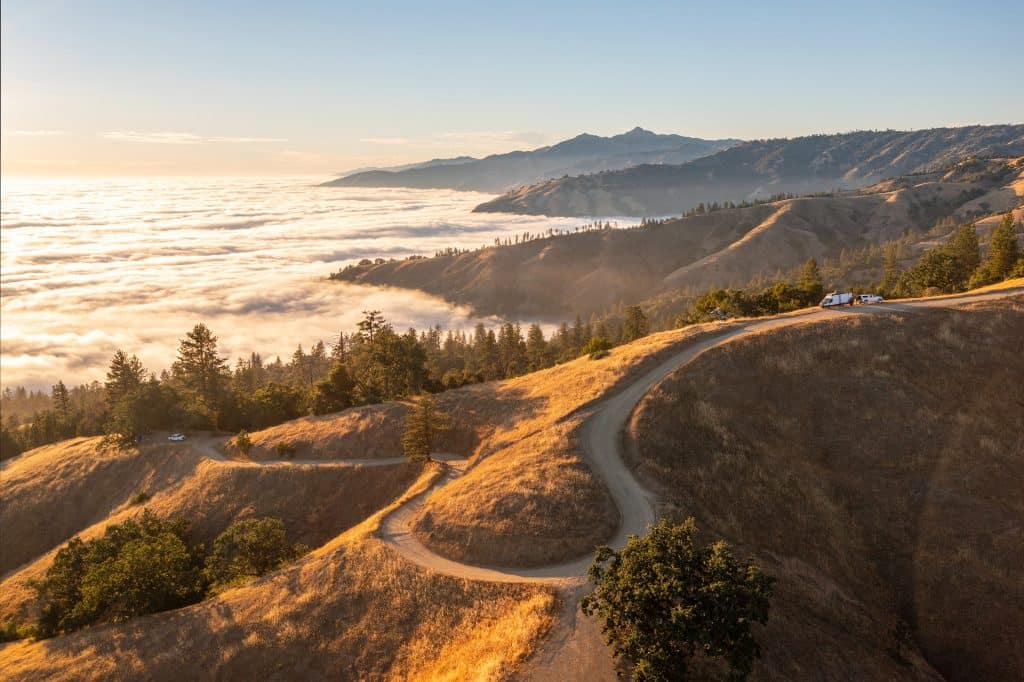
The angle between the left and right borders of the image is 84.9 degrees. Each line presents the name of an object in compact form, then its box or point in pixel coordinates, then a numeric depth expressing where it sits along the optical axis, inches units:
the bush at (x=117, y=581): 1878.7
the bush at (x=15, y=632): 2073.3
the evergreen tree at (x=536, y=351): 5531.5
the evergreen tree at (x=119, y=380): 4387.3
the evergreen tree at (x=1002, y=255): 3841.0
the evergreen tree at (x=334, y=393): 3545.8
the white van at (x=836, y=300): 3103.6
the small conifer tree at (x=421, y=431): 2518.5
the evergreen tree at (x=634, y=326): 5679.1
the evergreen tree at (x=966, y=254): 4530.0
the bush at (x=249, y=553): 2046.0
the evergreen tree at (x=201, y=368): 3966.5
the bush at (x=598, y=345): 3750.7
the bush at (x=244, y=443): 3115.2
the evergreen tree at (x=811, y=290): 3730.1
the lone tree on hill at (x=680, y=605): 960.9
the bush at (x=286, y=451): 2955.2
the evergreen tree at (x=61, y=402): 5546.3
